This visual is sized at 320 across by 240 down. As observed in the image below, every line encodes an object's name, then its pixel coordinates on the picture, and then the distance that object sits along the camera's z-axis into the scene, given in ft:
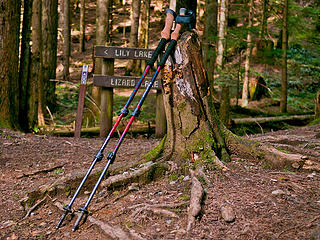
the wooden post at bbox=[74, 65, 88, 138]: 25.92
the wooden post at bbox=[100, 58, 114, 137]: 25.79
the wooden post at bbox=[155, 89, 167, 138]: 26.91
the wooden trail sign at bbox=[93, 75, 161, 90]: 25.35
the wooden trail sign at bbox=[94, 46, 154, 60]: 24.12
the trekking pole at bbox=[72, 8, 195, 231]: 10.99
